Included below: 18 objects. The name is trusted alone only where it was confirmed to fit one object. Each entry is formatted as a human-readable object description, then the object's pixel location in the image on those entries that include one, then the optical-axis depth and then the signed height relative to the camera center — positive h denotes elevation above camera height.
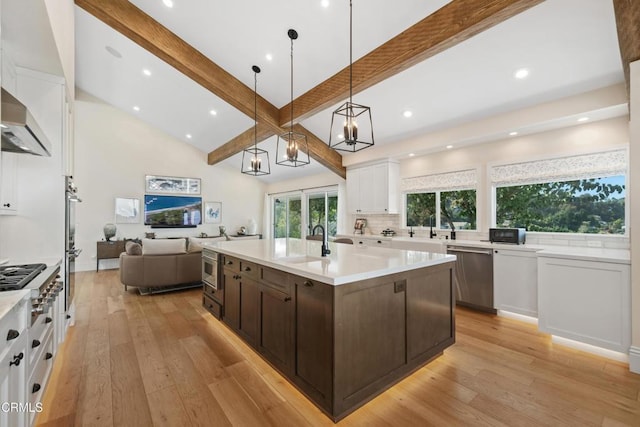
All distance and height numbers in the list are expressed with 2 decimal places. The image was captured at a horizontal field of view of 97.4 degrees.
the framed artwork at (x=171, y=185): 7.90 +0.90
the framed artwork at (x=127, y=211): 7.39 +0.12
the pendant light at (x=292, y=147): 3.41 +1.40
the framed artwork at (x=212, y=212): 8.82 +0.10
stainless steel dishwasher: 3.72 -0.85
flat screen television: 7.85 +0.13
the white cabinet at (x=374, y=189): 5.43 +0.53
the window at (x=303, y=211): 7.52 +0.11
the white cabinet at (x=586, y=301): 2.54 -0.85
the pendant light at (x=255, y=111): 4.02 +1.78
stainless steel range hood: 1.54 +0.54
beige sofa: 4.64 -0.84
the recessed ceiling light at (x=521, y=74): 3.02 +1.54
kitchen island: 1.80 -0.77
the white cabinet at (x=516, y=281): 3.36 -0.83
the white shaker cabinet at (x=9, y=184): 2.46 +0.29
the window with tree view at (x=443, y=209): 4.60 +0.09
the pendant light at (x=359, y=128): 4.80 +1.59
